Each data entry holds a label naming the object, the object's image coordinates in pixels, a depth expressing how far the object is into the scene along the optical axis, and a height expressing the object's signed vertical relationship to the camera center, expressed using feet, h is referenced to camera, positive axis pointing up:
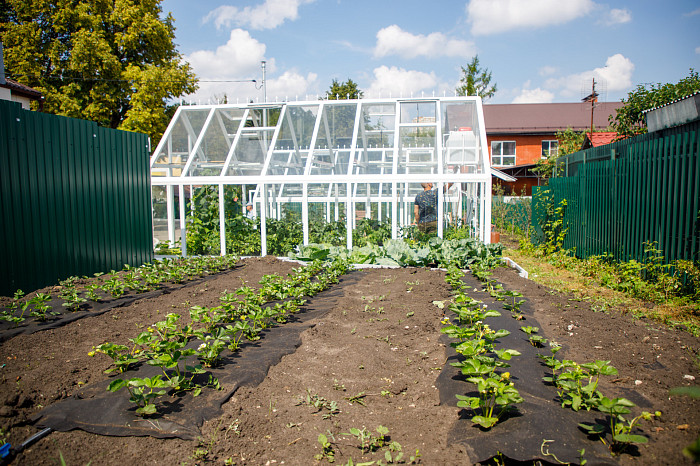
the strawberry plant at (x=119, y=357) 10.05 -3.70
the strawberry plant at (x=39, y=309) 14.21 -3.53
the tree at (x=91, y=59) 58.34 +19.21
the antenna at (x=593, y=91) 73.17 +17.94
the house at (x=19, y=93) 47.32 +12.72
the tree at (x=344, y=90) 103.86 +26.09
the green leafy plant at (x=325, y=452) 7.41 -4.36
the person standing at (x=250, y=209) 42.13 -0.95
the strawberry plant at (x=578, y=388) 7.91 -3.58
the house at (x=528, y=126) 88.22 +14.84
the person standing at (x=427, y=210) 34.17 -0.85
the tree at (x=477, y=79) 114.52 +31.34
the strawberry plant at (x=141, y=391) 8.32 -3.73
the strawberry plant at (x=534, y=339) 11.66 -3.80
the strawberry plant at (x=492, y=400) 7.62 -3.62
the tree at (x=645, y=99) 41.96 +9.70
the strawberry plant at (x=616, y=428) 6.73 -3.75
